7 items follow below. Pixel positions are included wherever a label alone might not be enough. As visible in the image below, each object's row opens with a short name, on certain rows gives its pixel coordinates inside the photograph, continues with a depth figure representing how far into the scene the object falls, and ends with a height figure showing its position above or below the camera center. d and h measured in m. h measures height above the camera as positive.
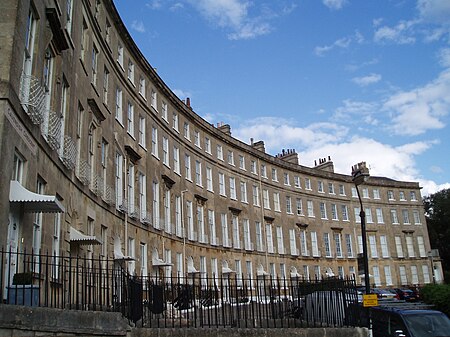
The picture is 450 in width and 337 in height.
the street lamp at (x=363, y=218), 13.85 +2.10
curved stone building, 12.74 +6.83
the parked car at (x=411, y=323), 13.77 -0.94
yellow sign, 12.58 -0.20
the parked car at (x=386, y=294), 35.04 -0.16
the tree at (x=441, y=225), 70.69 +8.93
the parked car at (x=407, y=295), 36.51 -0.37
